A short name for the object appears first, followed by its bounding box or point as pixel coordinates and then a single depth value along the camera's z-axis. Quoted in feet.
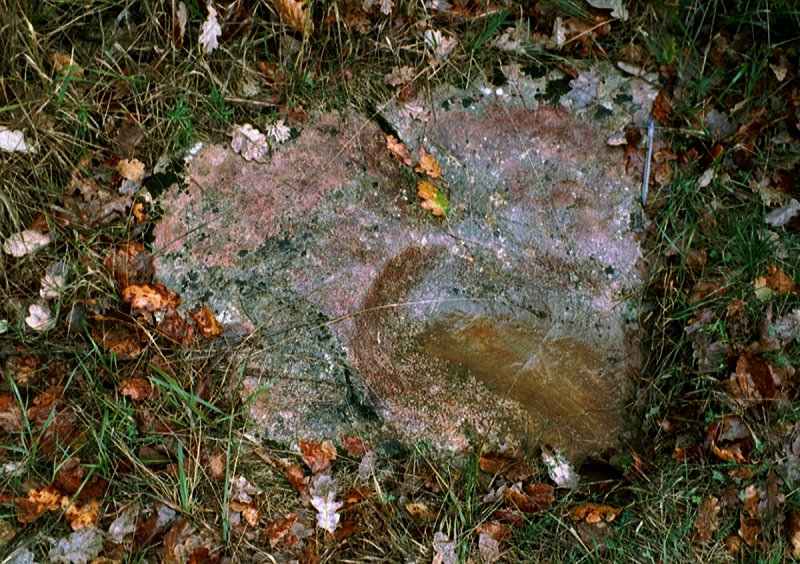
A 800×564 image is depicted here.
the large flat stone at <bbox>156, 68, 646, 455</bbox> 9.66
